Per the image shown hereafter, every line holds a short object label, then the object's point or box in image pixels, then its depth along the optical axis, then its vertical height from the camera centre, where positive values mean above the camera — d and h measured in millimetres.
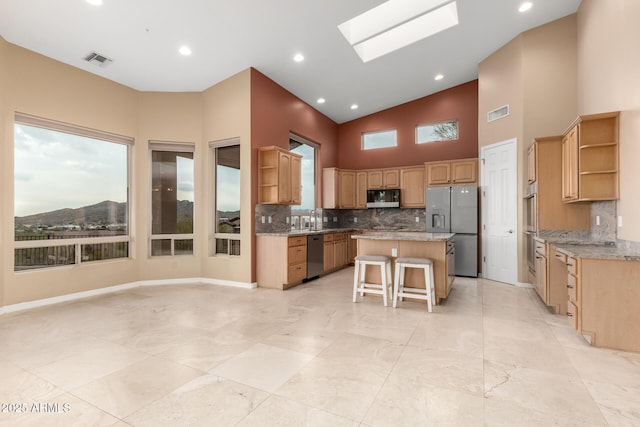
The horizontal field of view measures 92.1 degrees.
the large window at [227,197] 5617 +301
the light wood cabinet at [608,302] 2752 -817
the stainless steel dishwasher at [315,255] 5781 -824
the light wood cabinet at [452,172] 6387 +865
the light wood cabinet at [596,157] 3479 +639
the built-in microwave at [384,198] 7371 +356
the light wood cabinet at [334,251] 6457 -838
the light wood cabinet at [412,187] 7203 +604
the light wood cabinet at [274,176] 5395 +666
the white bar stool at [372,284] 4168 -903
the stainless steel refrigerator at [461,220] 6109 -150
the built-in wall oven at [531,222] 4602 -164
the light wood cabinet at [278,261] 5191 -835
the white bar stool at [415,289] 3871 -942
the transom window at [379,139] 7932 +1935
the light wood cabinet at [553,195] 4238 +244
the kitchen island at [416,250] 4242 -553
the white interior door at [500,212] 5508 +9
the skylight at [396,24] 4570 +2978
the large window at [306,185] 6895 +681
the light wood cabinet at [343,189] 7684 +593
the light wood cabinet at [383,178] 7523 +854
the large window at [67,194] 4242 +297
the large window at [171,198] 5691 +278
